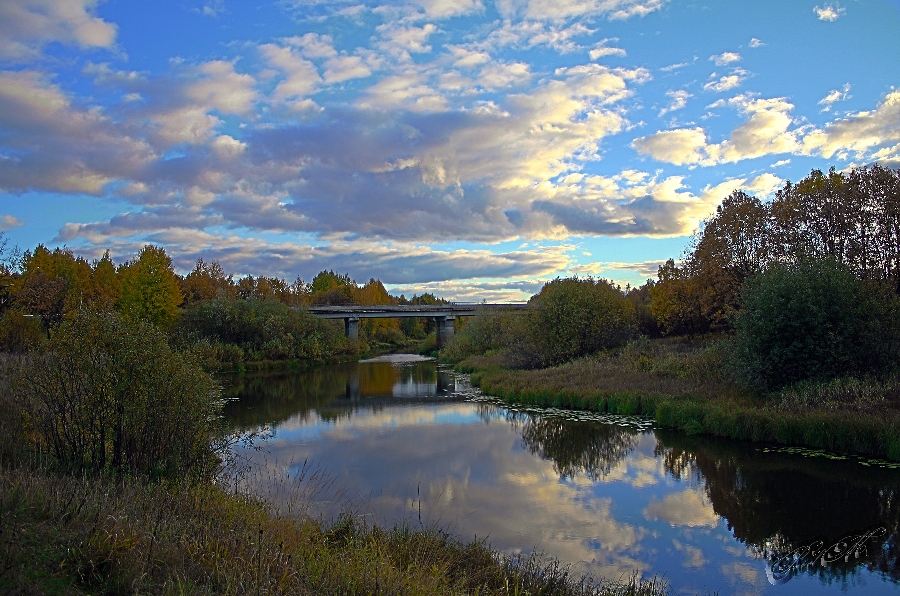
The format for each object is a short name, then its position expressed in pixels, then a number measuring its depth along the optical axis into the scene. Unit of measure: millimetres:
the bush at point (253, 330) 55069
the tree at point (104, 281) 63656
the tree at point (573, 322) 37250
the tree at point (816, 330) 20438
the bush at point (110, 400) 10820
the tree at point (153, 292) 52562
